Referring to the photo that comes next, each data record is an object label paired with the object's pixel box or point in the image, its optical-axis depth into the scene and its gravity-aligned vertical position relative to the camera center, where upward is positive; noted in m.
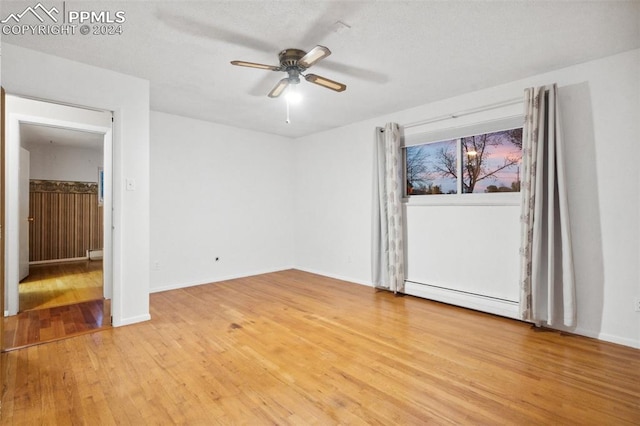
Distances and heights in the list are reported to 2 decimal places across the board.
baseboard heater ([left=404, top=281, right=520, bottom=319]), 3.31 -1.04
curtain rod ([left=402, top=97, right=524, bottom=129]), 3.27 +1.22
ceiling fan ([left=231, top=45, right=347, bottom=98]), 2.31 +1.20
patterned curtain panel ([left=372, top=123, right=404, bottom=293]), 4.23 +0.02
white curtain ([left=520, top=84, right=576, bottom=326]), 2.84 -0.07
